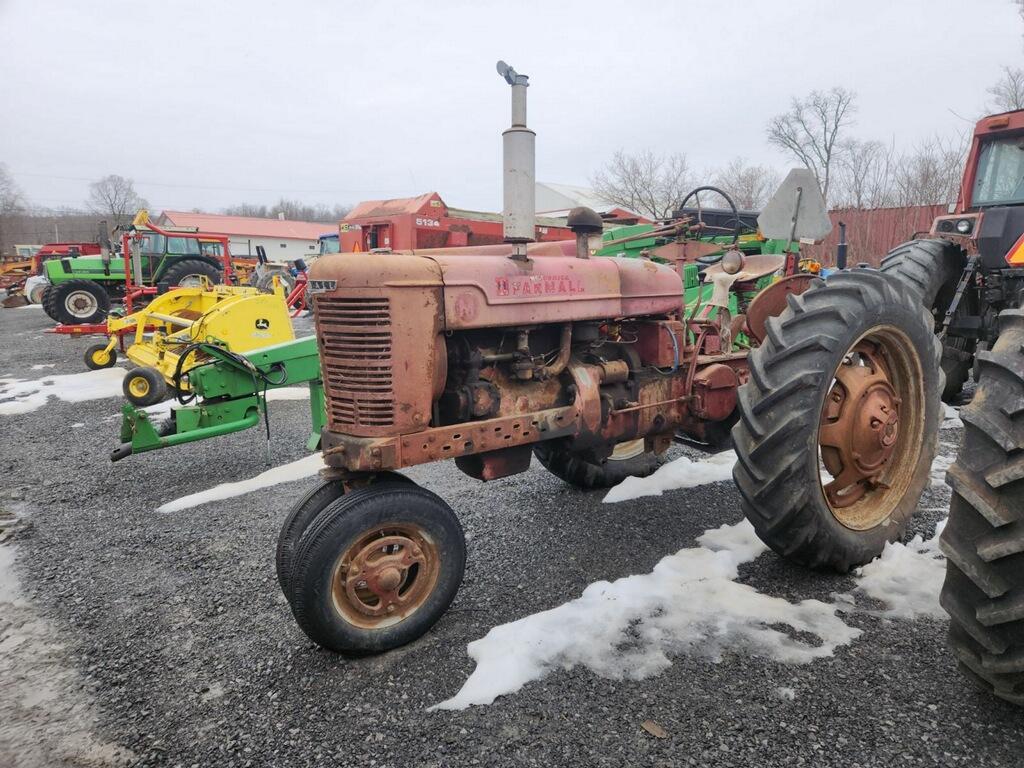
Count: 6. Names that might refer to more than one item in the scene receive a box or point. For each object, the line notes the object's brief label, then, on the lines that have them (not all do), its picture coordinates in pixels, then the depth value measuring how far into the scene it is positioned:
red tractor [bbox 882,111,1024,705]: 1.81
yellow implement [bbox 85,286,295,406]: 5.74
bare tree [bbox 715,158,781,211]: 29.88
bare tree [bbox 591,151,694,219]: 29.22
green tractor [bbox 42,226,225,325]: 15.14
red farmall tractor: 2.35
